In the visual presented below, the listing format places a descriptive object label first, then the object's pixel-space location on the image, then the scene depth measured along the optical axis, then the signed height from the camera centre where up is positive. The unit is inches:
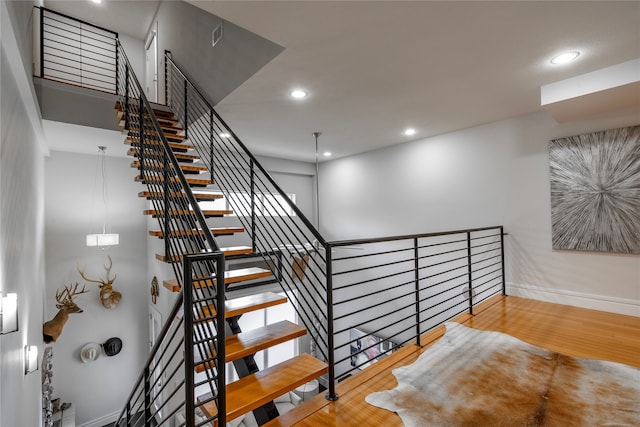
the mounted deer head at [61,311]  173.9 -57.4
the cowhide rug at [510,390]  67.5 -46.6
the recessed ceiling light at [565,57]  96.8 +53.8
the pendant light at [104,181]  223.2 +32.3
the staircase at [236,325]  69.9 -33.2
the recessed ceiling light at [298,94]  120.5 +53.3
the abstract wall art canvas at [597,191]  122.3 +10.6
